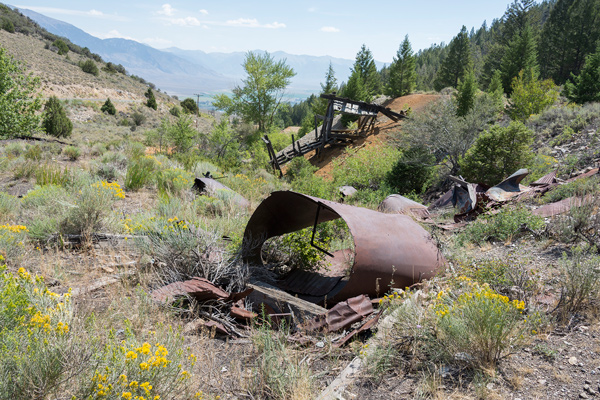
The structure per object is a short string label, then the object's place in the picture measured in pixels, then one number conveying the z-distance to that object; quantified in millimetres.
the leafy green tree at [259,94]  35219
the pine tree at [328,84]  38750
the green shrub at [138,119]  39750
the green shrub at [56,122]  20562
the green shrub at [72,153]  11484
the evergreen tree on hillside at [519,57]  33875
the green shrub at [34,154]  9492
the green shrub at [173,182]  7883
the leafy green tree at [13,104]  12438
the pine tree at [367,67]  40056
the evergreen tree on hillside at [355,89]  30422
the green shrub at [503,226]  5426
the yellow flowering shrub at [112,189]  5580
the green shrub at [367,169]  14281
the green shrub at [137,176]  8020
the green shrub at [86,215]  5035
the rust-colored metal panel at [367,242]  3770
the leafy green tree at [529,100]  20641
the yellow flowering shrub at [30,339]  2092
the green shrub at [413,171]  12594
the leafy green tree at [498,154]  10328
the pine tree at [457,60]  40688
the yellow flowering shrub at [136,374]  2121
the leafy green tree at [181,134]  18312
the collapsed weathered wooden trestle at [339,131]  20270
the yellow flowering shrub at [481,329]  2684
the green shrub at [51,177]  7094
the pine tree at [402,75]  30766
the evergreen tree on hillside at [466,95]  19016
